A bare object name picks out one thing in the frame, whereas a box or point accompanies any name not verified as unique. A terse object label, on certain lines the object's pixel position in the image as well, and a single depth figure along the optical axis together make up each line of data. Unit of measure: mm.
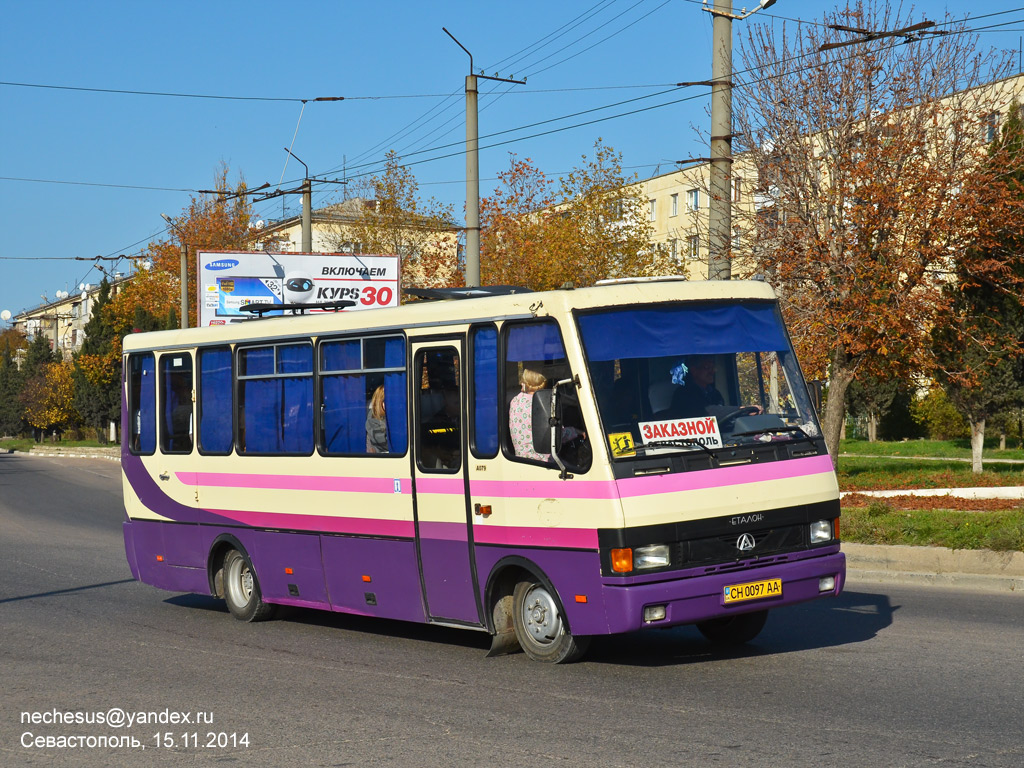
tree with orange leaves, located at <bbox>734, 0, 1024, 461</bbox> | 23500
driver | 8688
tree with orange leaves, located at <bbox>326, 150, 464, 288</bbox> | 49219
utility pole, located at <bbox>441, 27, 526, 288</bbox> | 20969
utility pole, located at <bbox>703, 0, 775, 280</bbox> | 15625
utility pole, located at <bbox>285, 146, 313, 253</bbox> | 33312
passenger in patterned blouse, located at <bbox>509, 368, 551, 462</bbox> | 8891
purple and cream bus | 8375
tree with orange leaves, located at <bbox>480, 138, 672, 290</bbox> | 42312
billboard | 34875
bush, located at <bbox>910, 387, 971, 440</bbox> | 48031
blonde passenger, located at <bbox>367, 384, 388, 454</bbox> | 10273
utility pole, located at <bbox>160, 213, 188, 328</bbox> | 43856
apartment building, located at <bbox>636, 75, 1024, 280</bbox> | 24859
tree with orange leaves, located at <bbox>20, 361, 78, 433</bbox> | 93750
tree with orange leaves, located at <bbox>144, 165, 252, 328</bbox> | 59844
